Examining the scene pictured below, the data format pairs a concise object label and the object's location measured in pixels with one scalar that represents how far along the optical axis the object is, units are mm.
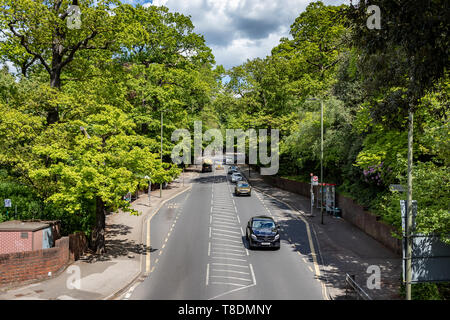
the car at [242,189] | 38375
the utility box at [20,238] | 14875
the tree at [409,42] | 8391
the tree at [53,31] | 18656
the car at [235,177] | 50531
